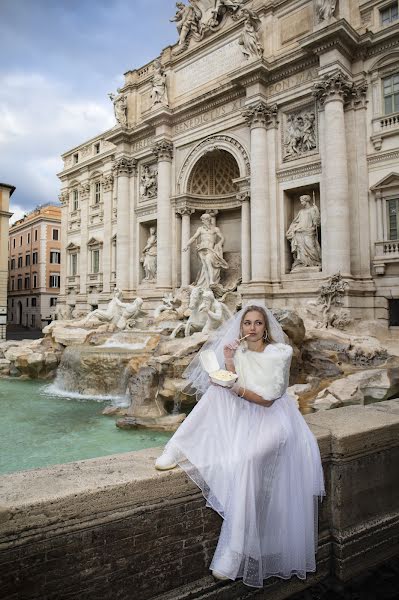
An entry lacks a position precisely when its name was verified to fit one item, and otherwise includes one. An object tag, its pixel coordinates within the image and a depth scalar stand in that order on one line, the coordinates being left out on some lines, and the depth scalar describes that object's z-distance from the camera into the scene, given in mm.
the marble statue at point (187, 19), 18922
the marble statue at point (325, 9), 14000
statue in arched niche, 17812
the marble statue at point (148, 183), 20969
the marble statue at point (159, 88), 19562
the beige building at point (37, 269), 43250
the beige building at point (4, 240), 29797
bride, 2436
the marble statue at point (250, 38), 16016
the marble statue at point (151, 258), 20859
